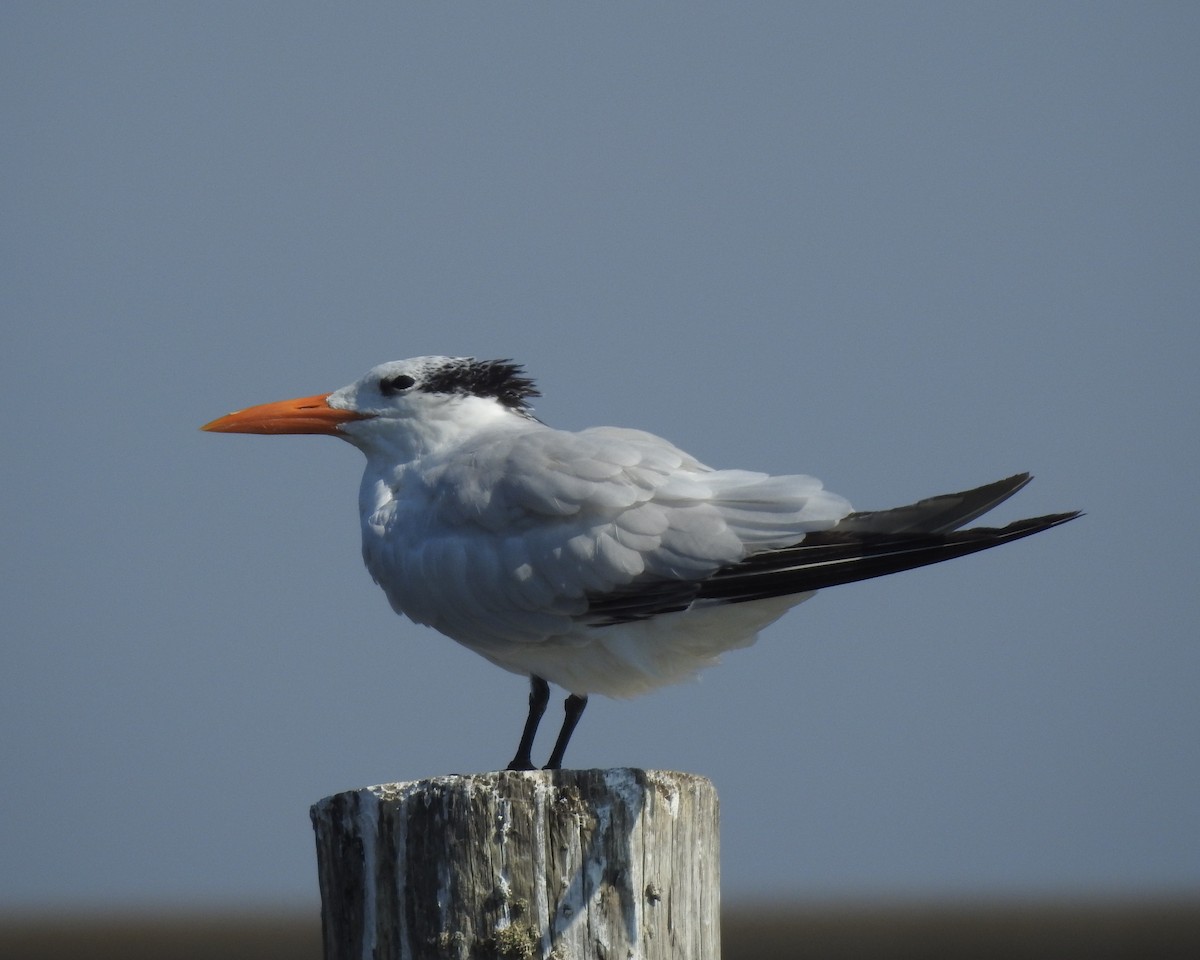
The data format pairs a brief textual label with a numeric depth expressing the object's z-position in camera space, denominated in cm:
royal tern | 898
